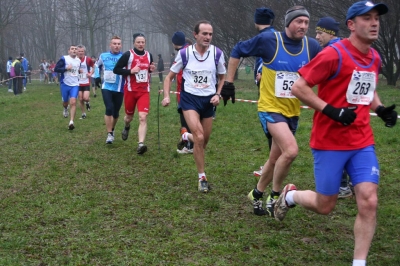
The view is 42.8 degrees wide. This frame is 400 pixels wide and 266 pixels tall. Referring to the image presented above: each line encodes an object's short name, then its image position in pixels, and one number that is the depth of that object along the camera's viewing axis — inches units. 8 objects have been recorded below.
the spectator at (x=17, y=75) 1141.1
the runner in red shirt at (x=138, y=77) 362.9
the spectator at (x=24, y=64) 1338.6
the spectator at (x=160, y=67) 1508.4
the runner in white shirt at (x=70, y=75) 505.0
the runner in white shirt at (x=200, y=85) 261.7
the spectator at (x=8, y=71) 1304.1
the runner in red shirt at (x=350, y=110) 146.1
